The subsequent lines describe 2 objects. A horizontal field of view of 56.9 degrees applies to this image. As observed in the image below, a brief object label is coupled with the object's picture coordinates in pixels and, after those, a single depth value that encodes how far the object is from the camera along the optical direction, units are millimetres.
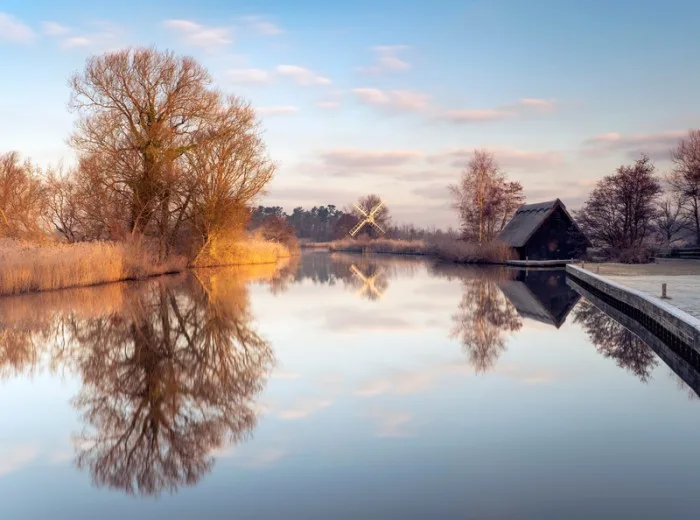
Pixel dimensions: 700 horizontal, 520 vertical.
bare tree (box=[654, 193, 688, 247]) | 49094
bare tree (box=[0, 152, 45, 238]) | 26969
